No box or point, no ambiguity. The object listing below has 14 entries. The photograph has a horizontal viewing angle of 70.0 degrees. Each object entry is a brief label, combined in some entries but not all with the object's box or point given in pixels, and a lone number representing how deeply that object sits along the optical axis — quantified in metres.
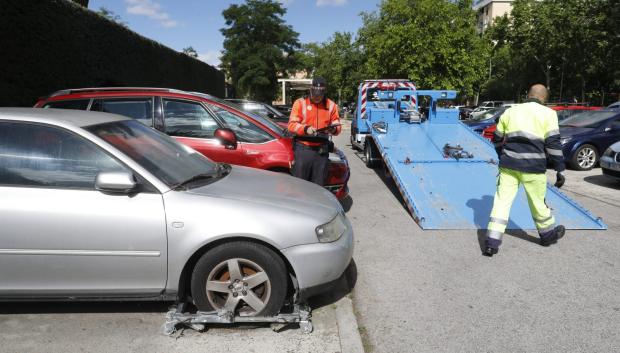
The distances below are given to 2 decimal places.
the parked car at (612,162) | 8.27
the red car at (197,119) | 5.64
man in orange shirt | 5.18
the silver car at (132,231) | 3.03
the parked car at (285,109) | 24.43
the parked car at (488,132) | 13.04
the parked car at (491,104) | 36.32
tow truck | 5.91
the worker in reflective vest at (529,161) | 4.77
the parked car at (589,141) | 10.46
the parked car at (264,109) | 14.09
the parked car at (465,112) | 31.25
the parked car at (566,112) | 12.83
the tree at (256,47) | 41.69
